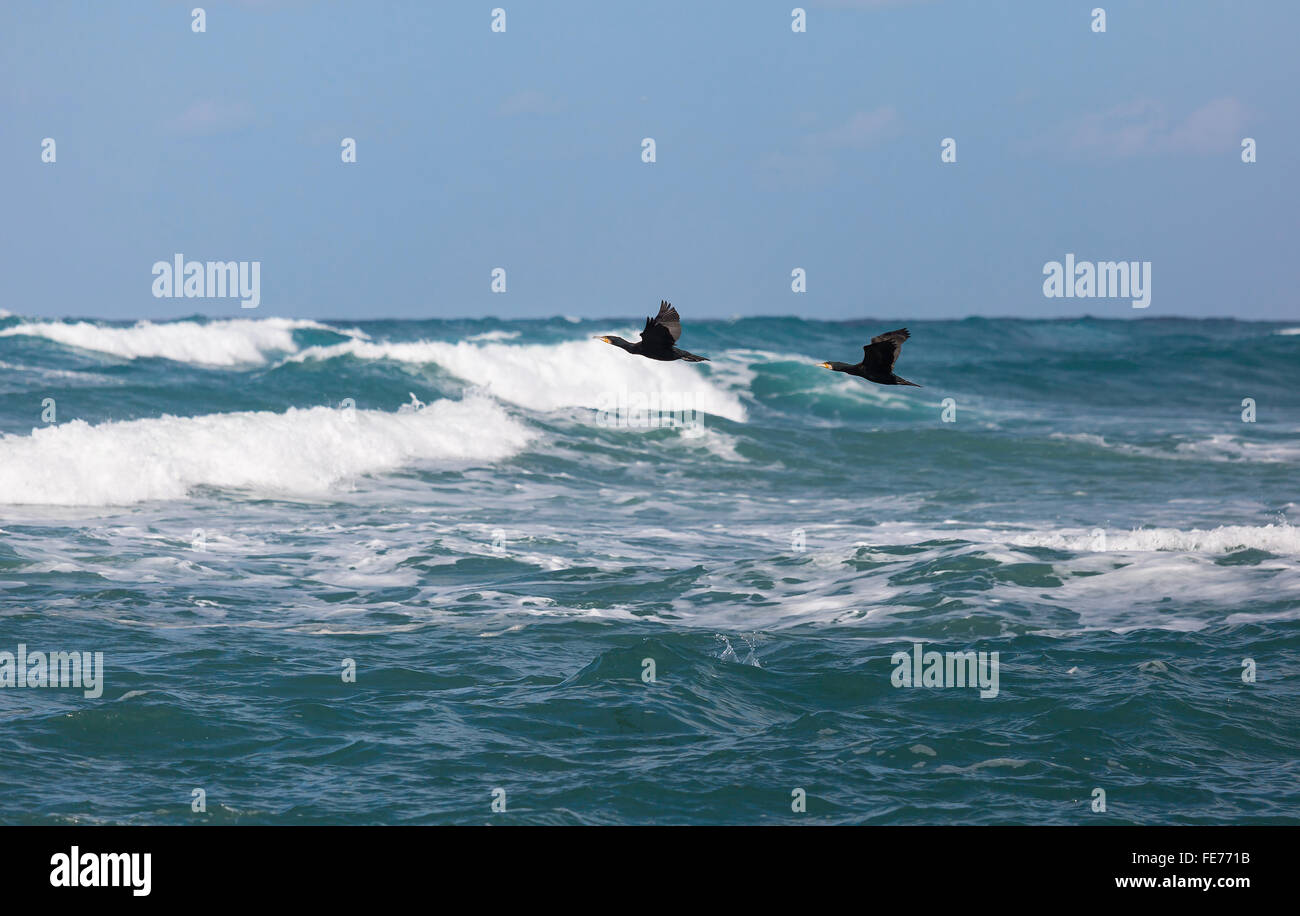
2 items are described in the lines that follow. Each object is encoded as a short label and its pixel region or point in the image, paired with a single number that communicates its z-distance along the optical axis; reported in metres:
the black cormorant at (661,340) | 16.16
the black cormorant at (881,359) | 16.06
